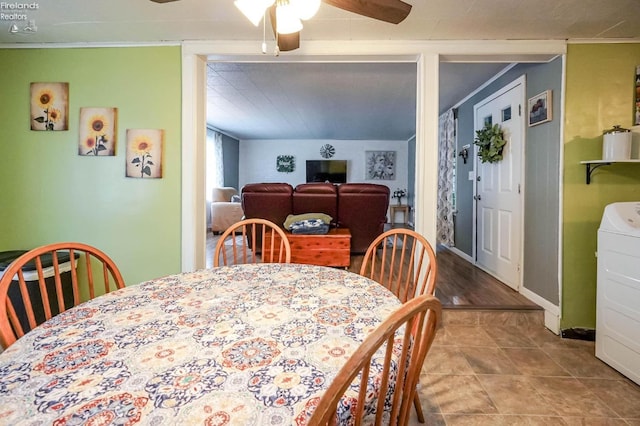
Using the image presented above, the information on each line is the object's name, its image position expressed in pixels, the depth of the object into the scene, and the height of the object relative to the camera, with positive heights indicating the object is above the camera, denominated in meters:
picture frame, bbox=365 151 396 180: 8.16 +1.04
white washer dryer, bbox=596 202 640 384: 1.72 -0.50
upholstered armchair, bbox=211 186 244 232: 5.87 -0.22
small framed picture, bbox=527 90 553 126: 2.41 +0.76
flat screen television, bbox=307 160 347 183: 8.11 +0.84
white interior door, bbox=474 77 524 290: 2.91 +0.08
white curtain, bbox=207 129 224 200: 6.57 +0.88
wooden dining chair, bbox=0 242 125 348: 0.93 -0.40
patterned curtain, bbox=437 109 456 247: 4.54 +0.36
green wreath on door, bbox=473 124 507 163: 3.16 +0.63
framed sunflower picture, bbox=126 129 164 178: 2.35 +0.39
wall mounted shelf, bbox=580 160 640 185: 2.09 +0.28
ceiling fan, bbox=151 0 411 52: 1.15 +0.73
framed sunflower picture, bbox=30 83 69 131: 2.36 +0.72
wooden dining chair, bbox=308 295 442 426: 0.45 -0.30
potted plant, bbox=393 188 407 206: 8.11 +0.23
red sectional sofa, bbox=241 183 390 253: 3.88 +0.02
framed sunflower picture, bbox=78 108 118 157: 2.35 +0.53
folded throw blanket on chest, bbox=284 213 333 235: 3.65 -0.25
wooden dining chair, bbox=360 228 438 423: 1.29 -0.28
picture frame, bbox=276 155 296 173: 8.22 +1.04
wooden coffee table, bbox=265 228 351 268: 3.63 -0.52
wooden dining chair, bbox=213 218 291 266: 1.70 -0.41
